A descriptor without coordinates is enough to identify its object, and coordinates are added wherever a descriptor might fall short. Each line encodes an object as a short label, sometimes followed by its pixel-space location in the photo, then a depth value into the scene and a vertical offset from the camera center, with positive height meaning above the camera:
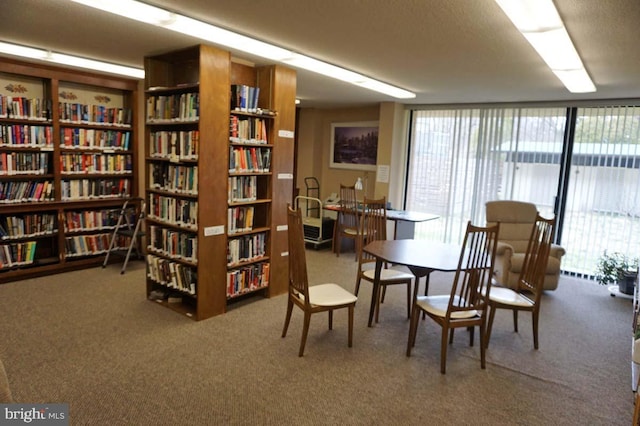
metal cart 6.75 -1.09
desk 6.13 -0.75
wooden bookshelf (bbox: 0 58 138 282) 4.74 -0.18
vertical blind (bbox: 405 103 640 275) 5.50 +0.02
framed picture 7.62 +0.33
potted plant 4.98 -1.13
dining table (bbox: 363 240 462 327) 3.32 -0.75
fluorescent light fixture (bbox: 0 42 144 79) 4.02 +0.92
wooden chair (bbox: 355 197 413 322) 3.96 -0.98
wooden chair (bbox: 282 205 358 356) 3.20 -1.05
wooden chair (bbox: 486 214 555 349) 3.43 -0.94
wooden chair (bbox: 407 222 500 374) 3.00 -0.98
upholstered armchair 5.14 -0.67
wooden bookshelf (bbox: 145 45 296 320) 3.71 -0.20
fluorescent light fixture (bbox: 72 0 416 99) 2.69 +0.91
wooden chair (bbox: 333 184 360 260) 6.28 -0.88
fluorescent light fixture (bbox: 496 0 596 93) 2.29 +0.89
